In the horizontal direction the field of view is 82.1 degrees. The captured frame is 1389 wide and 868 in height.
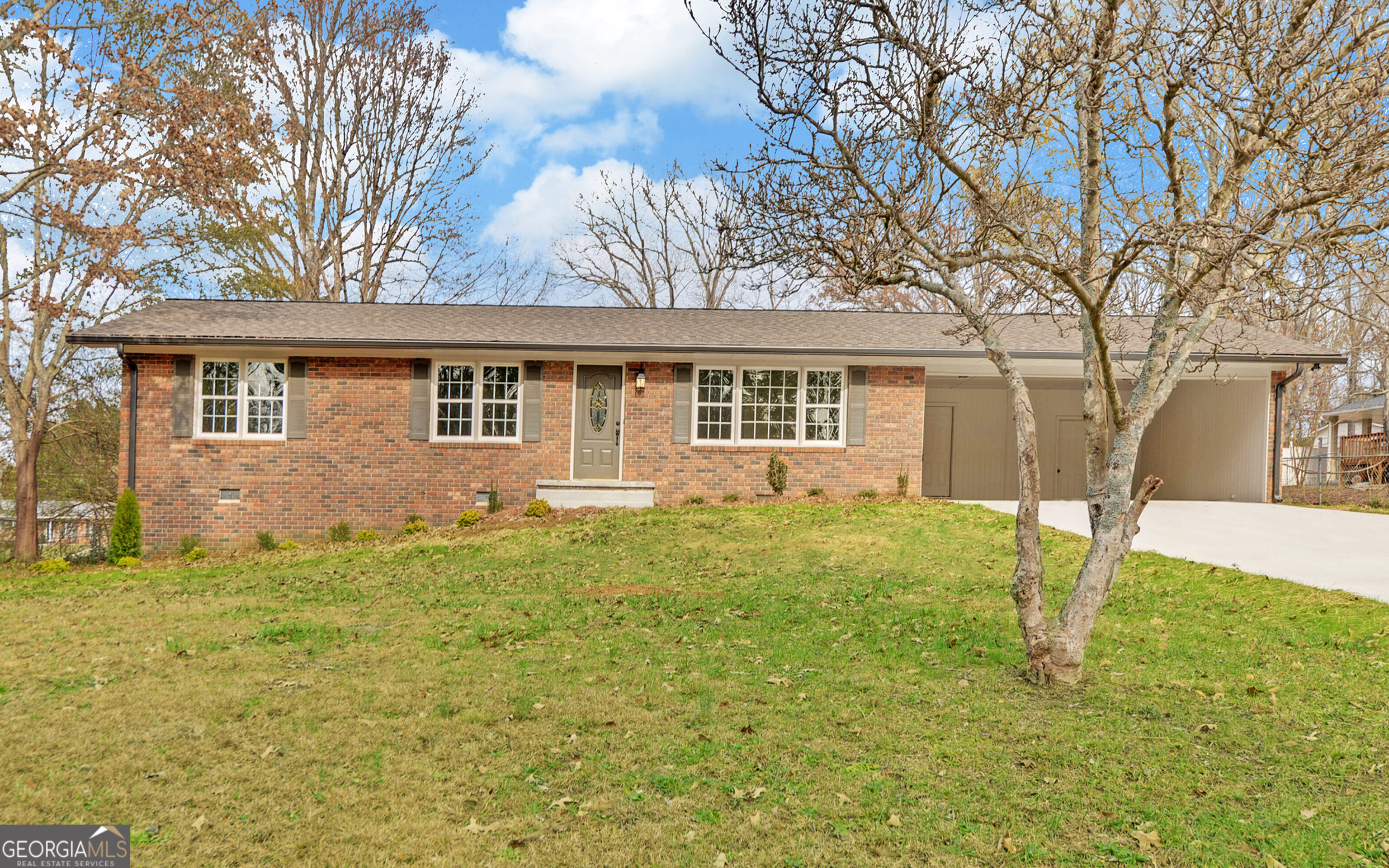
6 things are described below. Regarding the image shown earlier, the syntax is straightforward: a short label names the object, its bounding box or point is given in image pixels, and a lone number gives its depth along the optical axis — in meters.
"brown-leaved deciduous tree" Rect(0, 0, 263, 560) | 14.24
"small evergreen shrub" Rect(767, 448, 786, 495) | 13.84
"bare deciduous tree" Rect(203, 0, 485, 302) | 20.73
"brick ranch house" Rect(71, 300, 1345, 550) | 13.53
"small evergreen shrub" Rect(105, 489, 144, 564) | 12.29
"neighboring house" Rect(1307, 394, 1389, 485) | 20.16
